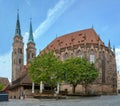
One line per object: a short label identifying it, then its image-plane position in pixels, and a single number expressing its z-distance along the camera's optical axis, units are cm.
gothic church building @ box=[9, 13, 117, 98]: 3794
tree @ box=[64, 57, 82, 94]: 2710
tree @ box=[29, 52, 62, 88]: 2337
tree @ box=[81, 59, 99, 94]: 2867
